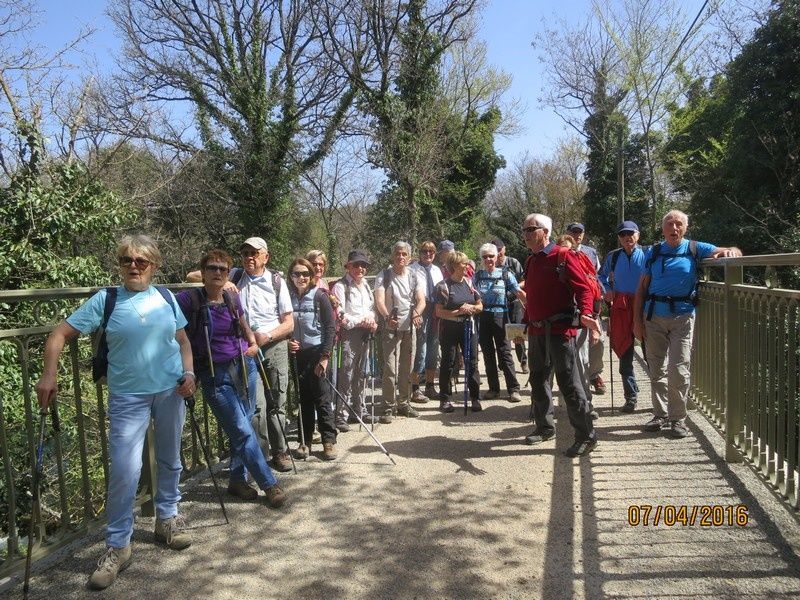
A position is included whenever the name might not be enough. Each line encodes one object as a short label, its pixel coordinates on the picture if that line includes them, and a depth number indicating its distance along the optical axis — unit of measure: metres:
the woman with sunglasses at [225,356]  4.08
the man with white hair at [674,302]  5.36
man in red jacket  5.03
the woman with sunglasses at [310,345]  5.40
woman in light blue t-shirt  3.26
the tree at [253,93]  23.25
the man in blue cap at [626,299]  6.46
